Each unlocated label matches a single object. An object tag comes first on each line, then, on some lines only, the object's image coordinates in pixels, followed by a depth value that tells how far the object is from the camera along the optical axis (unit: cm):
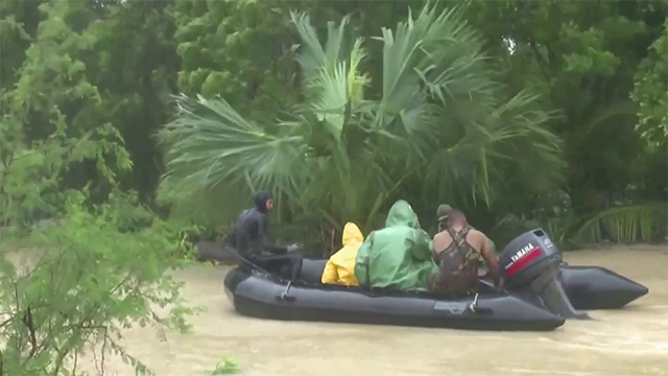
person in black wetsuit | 2108
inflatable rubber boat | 1781
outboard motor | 1856
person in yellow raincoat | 2019
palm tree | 2556
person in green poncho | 1898
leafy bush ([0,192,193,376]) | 760
